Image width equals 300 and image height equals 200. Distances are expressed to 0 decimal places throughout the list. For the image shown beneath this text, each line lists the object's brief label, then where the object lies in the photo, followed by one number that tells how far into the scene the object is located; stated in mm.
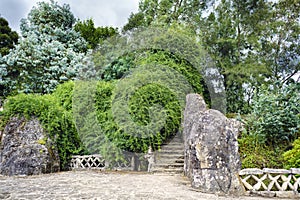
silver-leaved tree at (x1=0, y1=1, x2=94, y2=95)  12484
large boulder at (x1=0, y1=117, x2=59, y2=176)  6938
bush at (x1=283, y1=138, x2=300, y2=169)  5495
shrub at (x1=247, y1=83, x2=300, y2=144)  6766
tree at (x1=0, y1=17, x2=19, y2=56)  16234
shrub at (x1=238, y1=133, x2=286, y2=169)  6139
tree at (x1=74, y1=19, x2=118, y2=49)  17011
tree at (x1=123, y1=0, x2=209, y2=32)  15225
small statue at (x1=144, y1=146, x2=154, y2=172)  7371
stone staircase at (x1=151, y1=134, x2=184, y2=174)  7102
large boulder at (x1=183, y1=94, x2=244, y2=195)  4773
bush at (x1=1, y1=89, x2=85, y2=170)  8016
